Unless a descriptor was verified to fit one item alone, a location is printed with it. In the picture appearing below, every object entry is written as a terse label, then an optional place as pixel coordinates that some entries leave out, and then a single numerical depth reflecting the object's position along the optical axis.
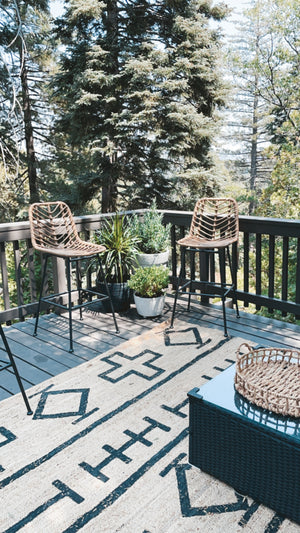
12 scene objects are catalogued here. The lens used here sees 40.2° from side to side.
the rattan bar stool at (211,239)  3.35
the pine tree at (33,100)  9.79
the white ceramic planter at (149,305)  3.58
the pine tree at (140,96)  9.29
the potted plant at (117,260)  3.72
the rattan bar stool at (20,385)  2.05
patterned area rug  1.58
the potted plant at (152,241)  3.88
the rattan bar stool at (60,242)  3.10
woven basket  1.53
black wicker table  1.49
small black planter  3.73
